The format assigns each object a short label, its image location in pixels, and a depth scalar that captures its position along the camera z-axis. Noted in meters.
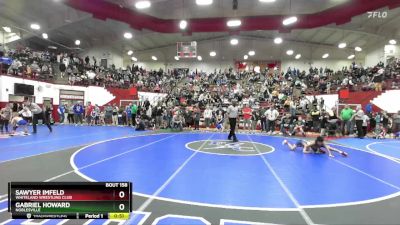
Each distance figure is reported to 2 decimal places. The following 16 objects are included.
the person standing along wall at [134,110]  19.36
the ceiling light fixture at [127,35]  26.47
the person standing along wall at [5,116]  13.77
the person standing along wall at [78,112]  21.41
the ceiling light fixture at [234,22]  19.56
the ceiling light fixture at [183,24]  21.55
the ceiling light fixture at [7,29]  26.28
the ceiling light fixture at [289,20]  18.94
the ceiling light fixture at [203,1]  15.74
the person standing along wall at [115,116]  21.26
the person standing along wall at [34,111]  14.00
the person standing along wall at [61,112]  21.94
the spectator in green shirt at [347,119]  15.46
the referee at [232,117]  11.51
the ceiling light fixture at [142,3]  15.74
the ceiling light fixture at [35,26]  24.25
